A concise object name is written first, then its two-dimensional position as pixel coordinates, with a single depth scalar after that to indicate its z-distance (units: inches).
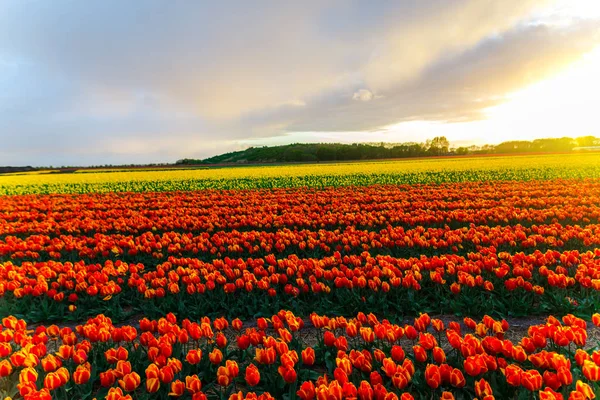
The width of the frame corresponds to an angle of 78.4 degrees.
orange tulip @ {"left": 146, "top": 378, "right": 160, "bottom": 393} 145.3
